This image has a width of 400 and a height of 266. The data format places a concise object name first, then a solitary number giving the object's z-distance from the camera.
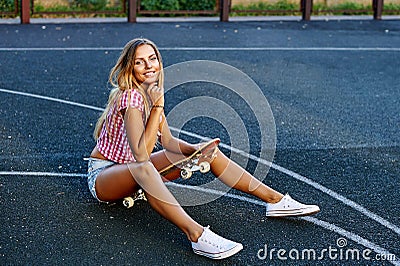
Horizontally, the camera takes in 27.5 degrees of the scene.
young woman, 4.68
